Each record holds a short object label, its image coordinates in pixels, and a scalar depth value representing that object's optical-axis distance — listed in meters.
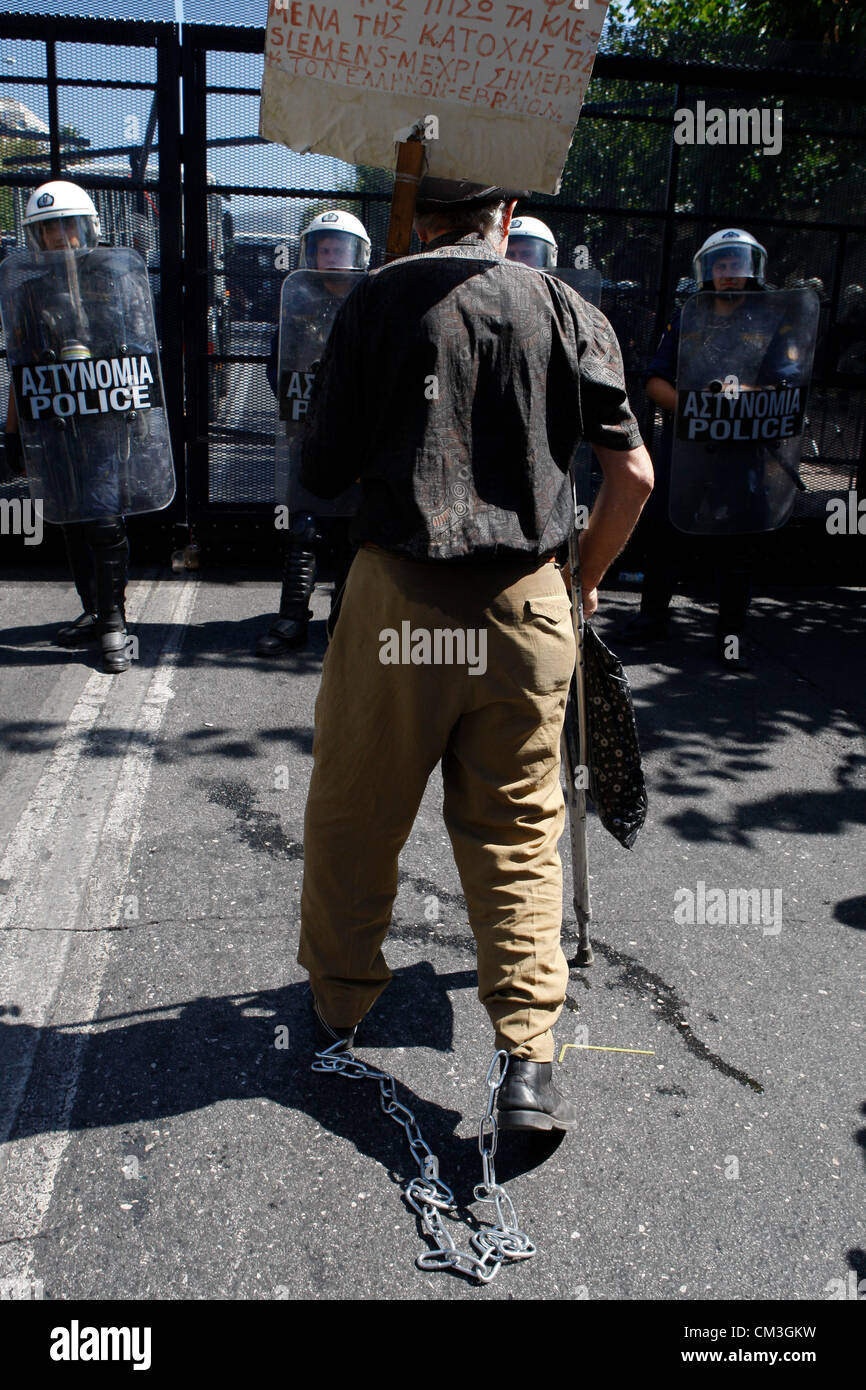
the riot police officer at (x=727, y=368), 5.49
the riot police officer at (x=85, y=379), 4.89
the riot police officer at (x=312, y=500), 5.52
